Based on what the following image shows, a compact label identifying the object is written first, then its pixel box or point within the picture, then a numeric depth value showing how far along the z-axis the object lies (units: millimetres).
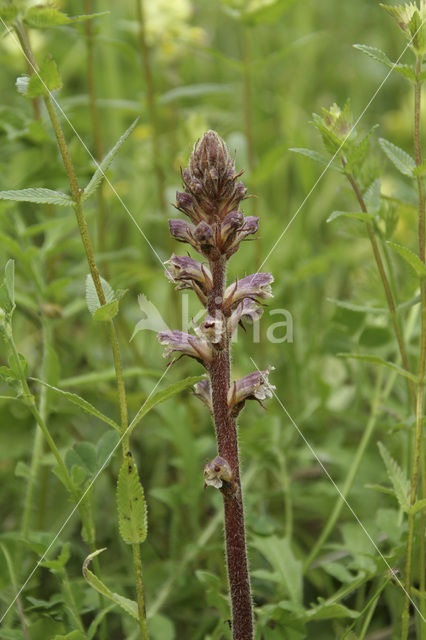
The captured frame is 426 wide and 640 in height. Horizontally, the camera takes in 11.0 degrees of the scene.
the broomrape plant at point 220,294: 1003
